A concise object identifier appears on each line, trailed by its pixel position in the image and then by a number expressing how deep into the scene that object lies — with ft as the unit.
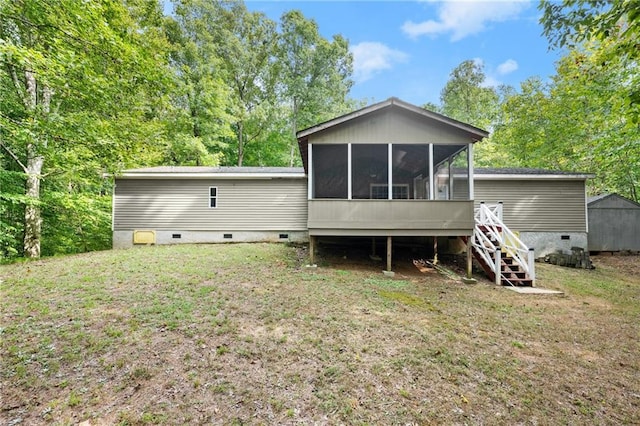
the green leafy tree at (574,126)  34.17
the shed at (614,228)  41.01
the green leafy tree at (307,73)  70.64
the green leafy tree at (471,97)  80.38
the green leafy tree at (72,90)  20.53
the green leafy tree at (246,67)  63.82
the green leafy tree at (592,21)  11.07
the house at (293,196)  37.78
